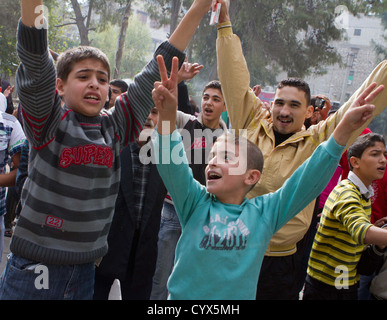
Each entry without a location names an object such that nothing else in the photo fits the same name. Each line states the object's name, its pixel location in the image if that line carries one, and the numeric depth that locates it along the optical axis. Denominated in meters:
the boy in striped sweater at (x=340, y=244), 2.62
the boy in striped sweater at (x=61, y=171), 1.59
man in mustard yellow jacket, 2.37
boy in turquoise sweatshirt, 1.56
